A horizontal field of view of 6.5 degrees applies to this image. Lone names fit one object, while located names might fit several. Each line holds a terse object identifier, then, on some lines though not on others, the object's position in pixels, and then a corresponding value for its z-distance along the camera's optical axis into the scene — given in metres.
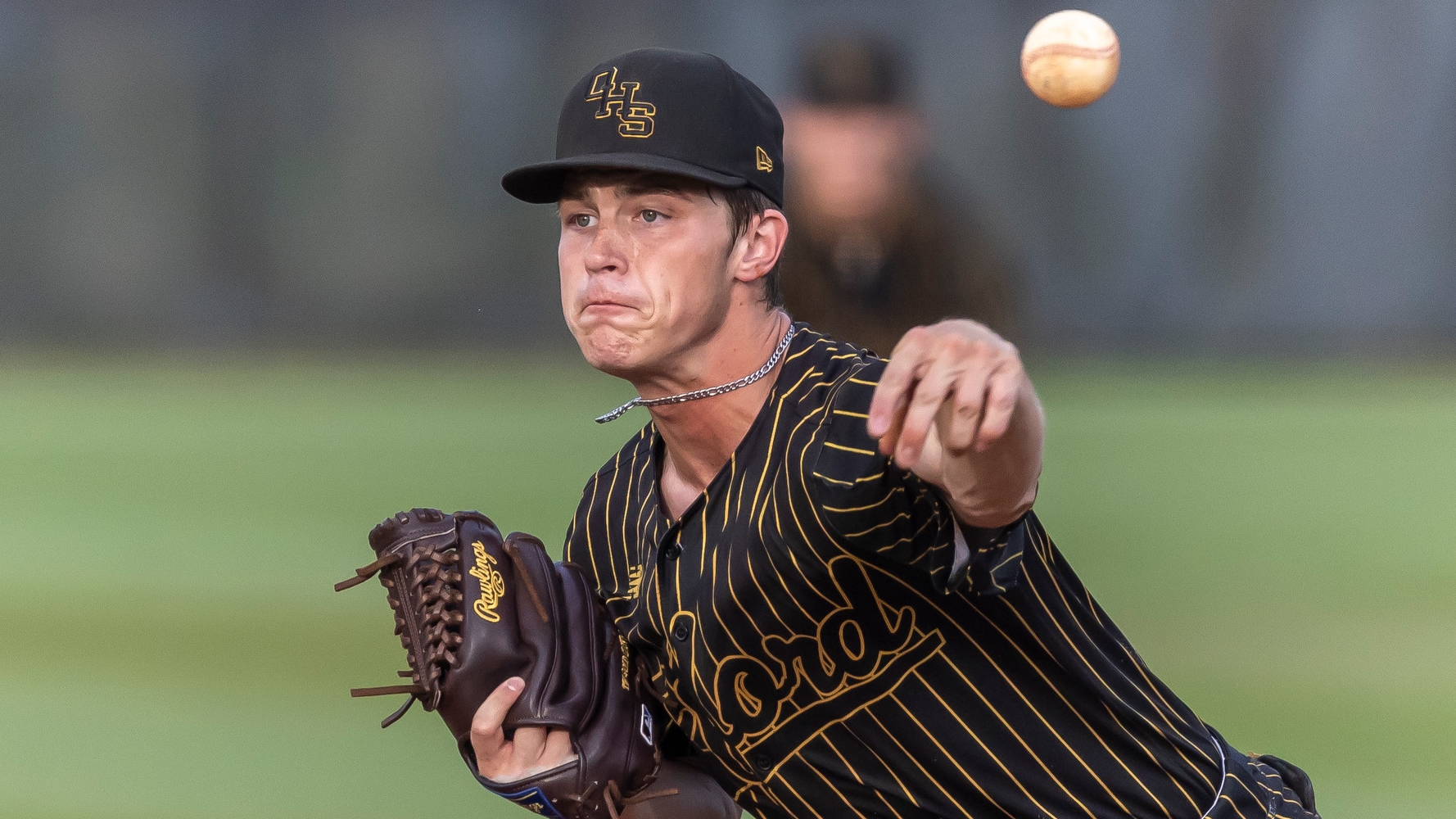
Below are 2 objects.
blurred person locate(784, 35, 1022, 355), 18.02
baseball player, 9.80
